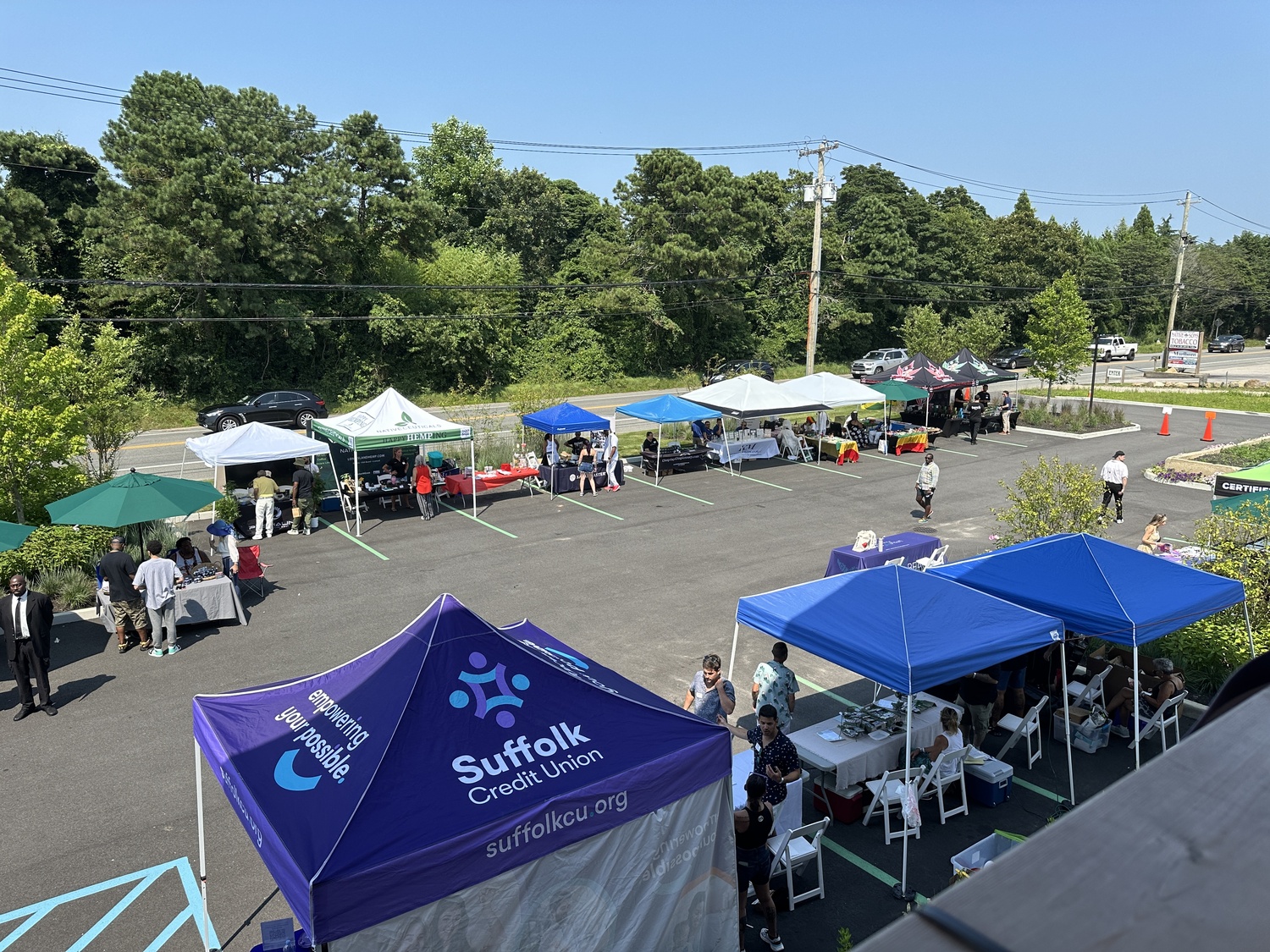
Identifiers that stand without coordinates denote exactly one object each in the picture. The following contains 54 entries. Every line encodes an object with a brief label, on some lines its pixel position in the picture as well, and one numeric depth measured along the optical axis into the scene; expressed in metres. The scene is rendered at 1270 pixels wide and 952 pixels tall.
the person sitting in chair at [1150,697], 9.58
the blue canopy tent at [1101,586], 8.78
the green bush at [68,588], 13.78
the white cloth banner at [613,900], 5.21
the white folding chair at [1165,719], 9.34
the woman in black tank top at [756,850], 6.47
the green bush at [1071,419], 32.19
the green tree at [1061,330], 33.62
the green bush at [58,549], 14.19
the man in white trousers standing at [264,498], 17.53
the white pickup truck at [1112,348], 66.00
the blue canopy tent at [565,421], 21.36
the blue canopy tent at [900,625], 7.75
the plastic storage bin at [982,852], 6.93
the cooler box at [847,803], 8.23
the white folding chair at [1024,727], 8.94
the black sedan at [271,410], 32.19
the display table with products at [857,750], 8.21
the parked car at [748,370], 49.34
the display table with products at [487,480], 20.97
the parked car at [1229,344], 76.69
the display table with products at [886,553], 14.26
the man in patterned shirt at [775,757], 7.31
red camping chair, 14.43
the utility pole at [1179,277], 55.84
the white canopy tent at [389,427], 18.05
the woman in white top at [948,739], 8.36
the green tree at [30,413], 14.62
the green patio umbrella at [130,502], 12.93
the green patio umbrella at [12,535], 10.70
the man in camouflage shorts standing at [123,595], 11.99
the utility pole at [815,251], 32.19
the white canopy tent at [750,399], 24.05
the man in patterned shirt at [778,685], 8.64
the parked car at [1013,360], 58.68
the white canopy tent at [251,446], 17.45
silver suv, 50.69
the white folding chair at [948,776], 8.23
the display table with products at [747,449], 25.22
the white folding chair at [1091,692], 9.84
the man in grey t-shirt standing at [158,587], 11.95
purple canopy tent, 4.95
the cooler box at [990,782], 8.47
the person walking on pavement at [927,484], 19.11
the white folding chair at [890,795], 7.83
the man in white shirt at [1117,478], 18.88
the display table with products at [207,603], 12.75
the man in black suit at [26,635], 9.97
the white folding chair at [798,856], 6.95
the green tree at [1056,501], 13.70
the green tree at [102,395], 17.88
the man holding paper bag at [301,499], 18.30
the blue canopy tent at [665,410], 23.03
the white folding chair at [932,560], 14.09
